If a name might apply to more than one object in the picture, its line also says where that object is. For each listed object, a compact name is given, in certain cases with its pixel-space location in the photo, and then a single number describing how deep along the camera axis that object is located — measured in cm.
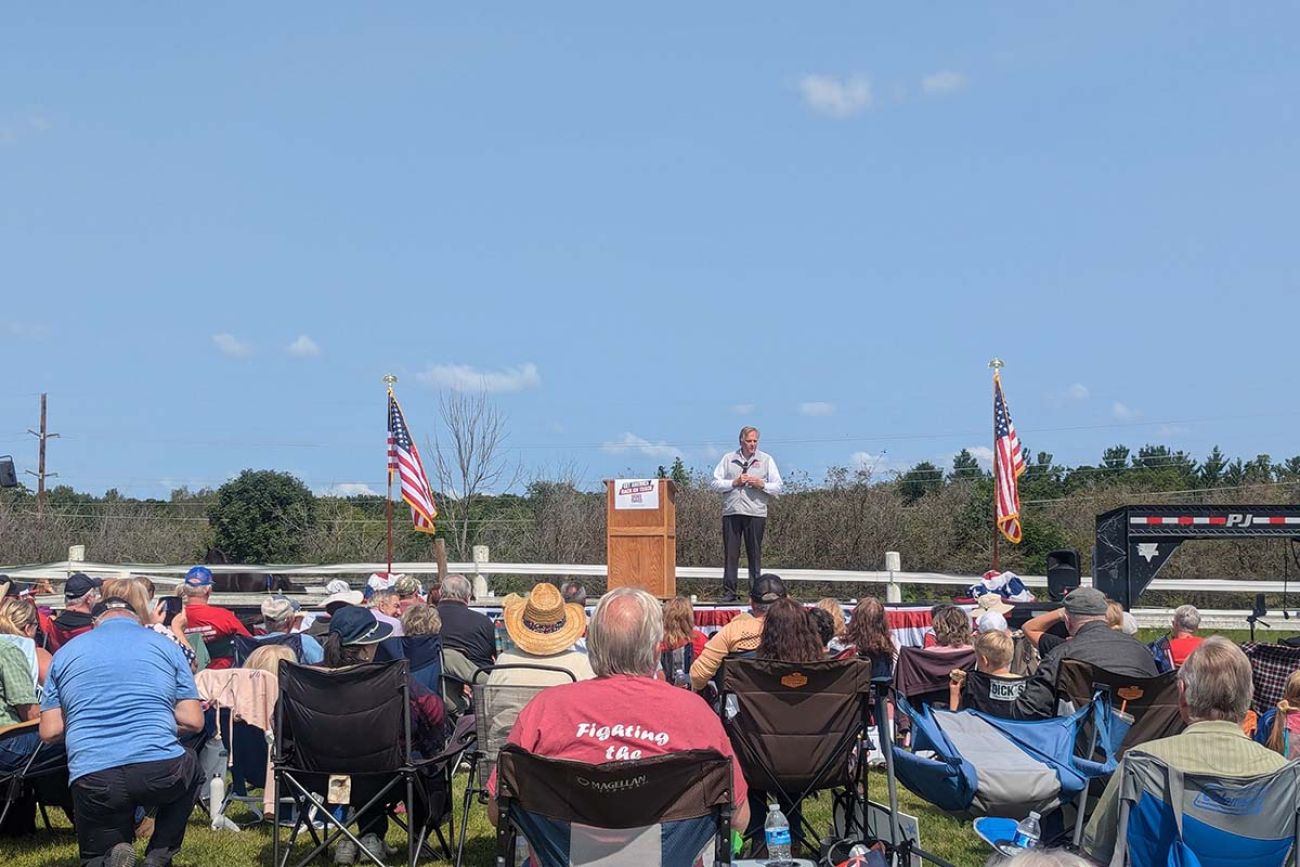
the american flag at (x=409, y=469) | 1769
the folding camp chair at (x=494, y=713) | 617
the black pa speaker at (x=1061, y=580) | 1189
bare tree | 2536
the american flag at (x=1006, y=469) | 1600
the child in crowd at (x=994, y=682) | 646
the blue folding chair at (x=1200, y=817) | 378
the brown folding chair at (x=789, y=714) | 566
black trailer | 1313
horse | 1847
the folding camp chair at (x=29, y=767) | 622
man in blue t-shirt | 532
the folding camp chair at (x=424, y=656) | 767
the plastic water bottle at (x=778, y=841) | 452
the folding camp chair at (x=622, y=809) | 371
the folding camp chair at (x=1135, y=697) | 626
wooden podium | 1398
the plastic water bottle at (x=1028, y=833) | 462
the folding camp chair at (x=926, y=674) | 845
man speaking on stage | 1315
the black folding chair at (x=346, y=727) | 597
